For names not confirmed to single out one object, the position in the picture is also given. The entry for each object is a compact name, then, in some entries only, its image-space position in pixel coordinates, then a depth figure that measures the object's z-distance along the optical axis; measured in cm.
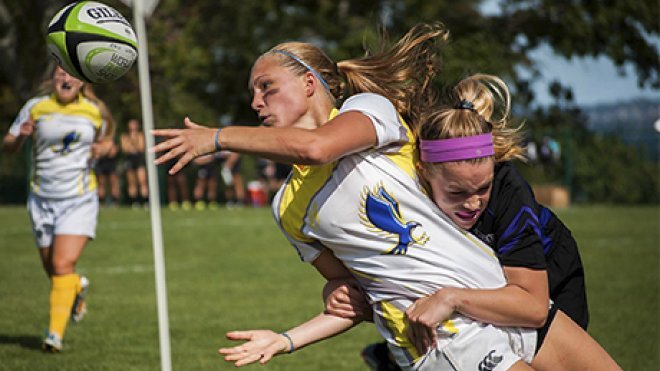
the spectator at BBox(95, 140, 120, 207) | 5156
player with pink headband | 709
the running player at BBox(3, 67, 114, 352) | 1582
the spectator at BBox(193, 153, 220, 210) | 5266
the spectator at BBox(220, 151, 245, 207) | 5356
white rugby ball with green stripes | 930
